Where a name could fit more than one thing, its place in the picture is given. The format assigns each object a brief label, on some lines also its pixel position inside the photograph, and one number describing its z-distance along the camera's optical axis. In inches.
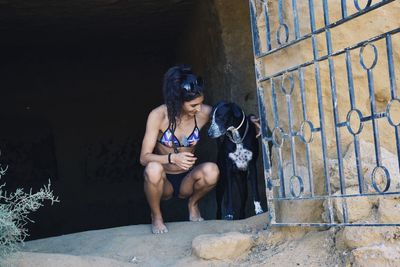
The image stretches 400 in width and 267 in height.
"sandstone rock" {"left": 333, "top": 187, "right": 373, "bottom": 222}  120.6
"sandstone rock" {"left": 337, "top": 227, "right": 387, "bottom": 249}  115.6
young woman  170.7
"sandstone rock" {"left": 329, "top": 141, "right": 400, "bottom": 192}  121.4
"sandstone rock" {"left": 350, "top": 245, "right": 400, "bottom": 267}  111.0
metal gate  119.9
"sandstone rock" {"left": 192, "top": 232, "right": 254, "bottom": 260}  139.2
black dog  191.5
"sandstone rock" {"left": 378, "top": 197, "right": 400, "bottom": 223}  115.4
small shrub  125.5
